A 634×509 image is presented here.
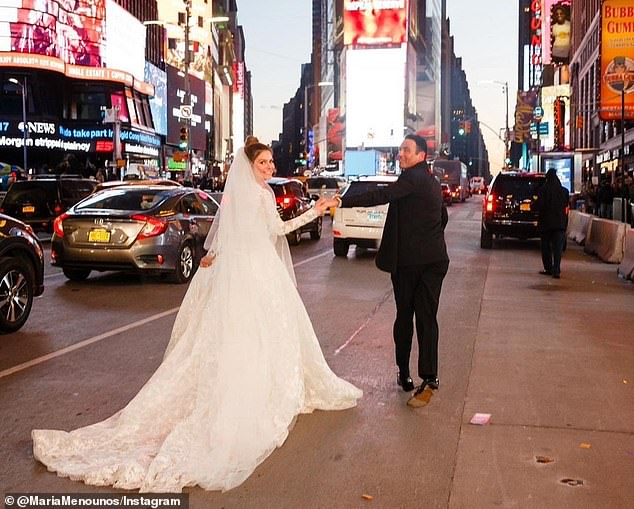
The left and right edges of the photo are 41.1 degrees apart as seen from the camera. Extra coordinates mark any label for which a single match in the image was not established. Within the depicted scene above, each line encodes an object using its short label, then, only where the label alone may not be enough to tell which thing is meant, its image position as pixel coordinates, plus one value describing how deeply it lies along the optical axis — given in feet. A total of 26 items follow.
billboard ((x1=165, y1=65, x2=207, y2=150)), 284.20
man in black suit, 20.36
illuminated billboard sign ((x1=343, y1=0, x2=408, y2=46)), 435.94
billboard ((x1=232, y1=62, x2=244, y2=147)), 546.96
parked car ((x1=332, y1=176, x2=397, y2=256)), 59.93
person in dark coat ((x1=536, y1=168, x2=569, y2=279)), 46.78
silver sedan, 41.65
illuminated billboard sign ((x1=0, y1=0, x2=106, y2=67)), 188.34
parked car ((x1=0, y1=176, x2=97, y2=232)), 75.87
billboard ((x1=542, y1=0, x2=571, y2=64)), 285.84
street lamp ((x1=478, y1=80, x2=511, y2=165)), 254.98
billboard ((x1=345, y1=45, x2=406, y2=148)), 423.23
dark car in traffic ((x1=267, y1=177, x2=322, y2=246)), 70.90
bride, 14.97
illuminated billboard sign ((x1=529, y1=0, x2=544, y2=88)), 364.58
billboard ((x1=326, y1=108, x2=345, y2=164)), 471.62
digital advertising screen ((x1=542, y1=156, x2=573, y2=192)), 175.11
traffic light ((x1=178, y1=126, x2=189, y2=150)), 148.37
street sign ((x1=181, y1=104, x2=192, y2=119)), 152.21
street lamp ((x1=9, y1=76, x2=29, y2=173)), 176.06
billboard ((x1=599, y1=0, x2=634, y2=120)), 120.67
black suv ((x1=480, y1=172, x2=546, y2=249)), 68.13
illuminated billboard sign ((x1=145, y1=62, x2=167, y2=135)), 259.80
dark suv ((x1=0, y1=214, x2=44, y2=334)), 29.40
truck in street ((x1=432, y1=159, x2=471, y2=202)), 206.17
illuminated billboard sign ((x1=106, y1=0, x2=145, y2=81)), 218.09
